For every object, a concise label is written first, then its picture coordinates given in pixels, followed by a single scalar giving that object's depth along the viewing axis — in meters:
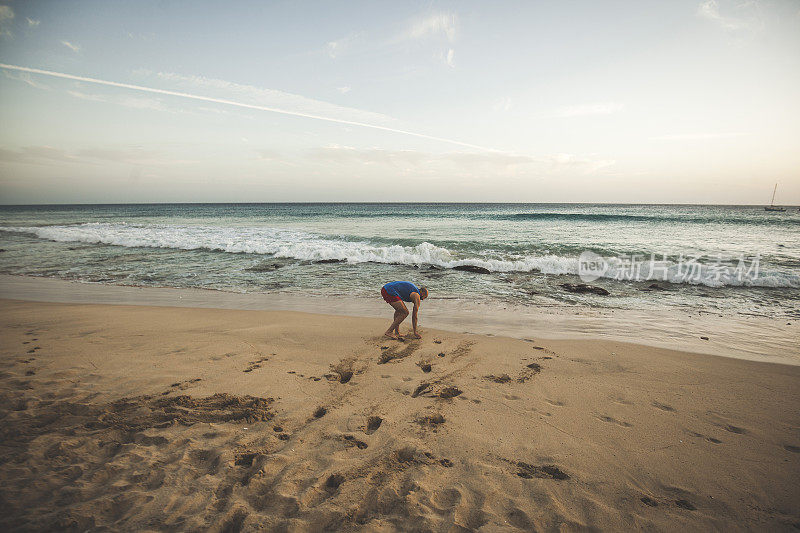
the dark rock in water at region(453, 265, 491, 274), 12.14
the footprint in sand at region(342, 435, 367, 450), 2.97
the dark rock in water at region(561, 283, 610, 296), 9.41
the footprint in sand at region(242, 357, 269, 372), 4.50
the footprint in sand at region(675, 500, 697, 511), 2.43
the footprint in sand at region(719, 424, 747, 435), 3.29
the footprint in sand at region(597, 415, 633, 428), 3.38
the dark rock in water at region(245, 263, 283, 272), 12.28
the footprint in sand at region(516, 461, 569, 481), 2.67
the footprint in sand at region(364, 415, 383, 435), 3.22
